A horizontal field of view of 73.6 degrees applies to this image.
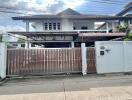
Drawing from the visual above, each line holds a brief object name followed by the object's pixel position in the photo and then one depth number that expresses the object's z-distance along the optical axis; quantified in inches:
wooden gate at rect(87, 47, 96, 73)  250.6
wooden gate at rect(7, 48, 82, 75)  243.8
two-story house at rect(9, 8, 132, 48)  390.1
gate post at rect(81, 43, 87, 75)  246.5
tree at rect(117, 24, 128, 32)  415.4
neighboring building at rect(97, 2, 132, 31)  474.0
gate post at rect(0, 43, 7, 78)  234.2
